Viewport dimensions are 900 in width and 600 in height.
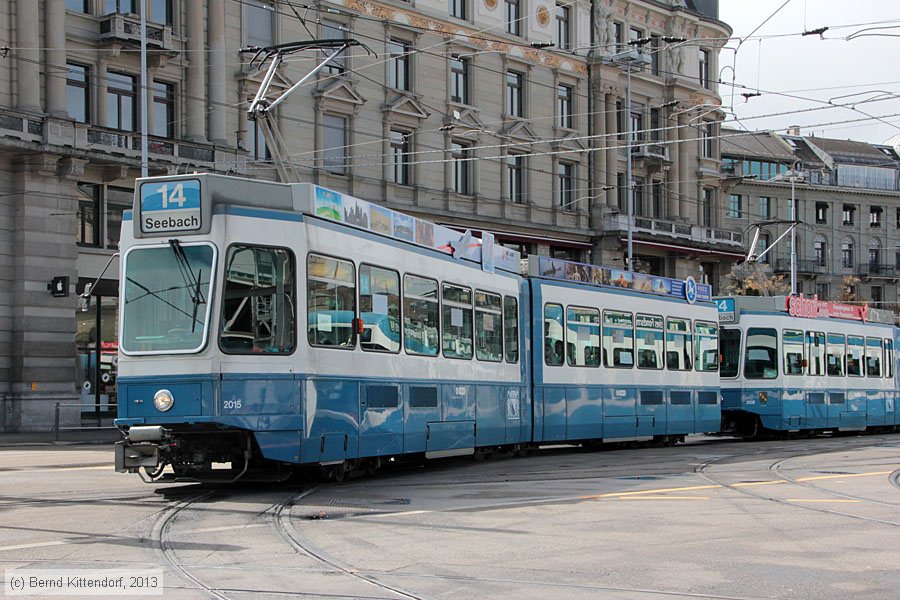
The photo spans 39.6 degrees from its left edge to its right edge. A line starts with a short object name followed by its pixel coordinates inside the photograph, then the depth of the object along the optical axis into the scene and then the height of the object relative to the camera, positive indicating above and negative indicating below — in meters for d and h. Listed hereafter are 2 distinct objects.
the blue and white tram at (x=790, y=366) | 28.36 -0.03
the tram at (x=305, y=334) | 13.00 +0.40
